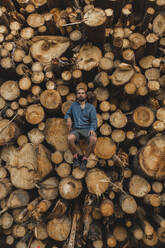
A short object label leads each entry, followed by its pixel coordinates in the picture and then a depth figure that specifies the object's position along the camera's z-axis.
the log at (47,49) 3.41
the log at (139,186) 2.76
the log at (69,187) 2.72
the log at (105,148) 3.01
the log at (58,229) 2.83
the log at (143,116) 2.83
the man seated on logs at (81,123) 2.82
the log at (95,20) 2.99
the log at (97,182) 2.76
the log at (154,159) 2.66
